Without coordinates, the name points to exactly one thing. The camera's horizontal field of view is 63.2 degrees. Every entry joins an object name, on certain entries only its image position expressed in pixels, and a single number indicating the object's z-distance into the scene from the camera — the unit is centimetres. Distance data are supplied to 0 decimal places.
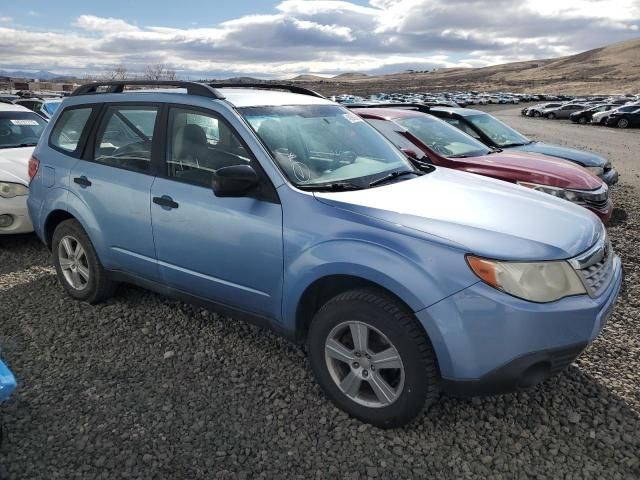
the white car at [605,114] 2838
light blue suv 238
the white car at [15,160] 545
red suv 573
